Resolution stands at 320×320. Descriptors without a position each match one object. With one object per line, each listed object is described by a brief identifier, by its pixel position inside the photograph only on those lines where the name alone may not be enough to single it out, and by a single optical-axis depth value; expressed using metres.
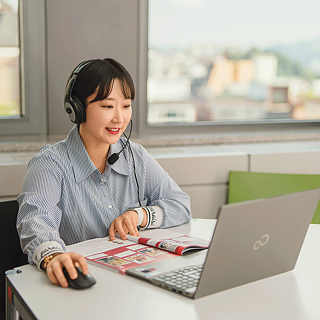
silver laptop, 0.82
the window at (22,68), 2.20
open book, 1.06
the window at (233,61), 2.65
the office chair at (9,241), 1.37
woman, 1.28
